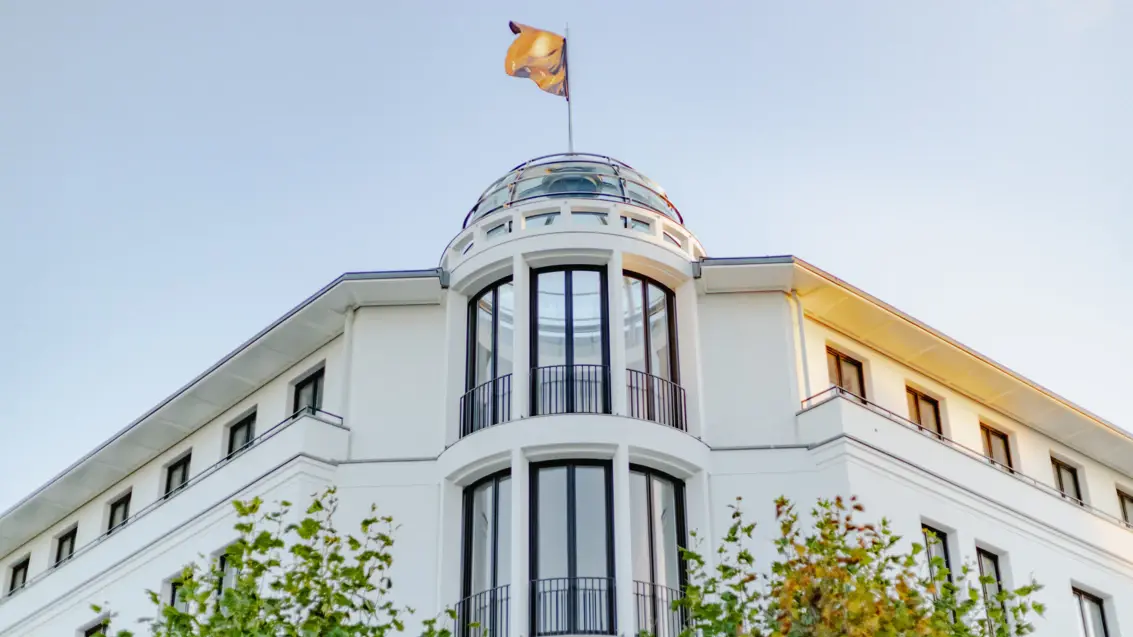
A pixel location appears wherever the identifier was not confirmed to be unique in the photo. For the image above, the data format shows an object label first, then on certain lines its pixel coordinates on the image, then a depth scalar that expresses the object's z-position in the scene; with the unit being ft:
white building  86.02
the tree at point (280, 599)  64.54
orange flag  112.37
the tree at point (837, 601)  62.13
